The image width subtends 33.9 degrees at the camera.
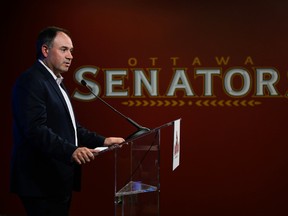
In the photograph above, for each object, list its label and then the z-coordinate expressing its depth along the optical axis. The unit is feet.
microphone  8.03
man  7.44
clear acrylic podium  7.55
